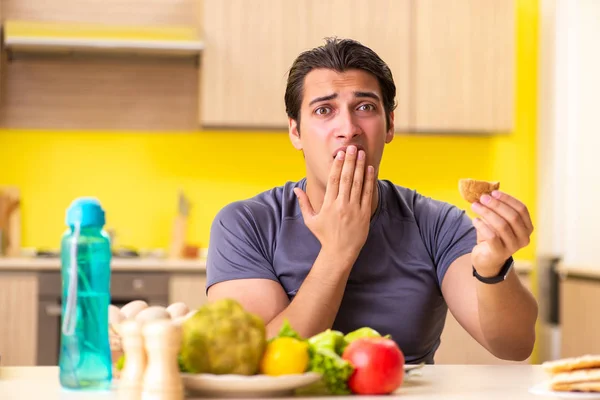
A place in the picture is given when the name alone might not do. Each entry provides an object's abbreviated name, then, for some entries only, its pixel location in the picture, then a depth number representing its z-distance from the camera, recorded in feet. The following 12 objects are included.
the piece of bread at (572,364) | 4.84
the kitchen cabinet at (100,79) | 12.87
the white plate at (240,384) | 4.63
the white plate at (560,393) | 4.83
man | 6.17
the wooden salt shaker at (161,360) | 4.52
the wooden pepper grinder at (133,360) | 4.62
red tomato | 4.81
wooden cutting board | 12.59
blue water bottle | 4.80
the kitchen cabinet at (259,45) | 12.42
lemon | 4.73
